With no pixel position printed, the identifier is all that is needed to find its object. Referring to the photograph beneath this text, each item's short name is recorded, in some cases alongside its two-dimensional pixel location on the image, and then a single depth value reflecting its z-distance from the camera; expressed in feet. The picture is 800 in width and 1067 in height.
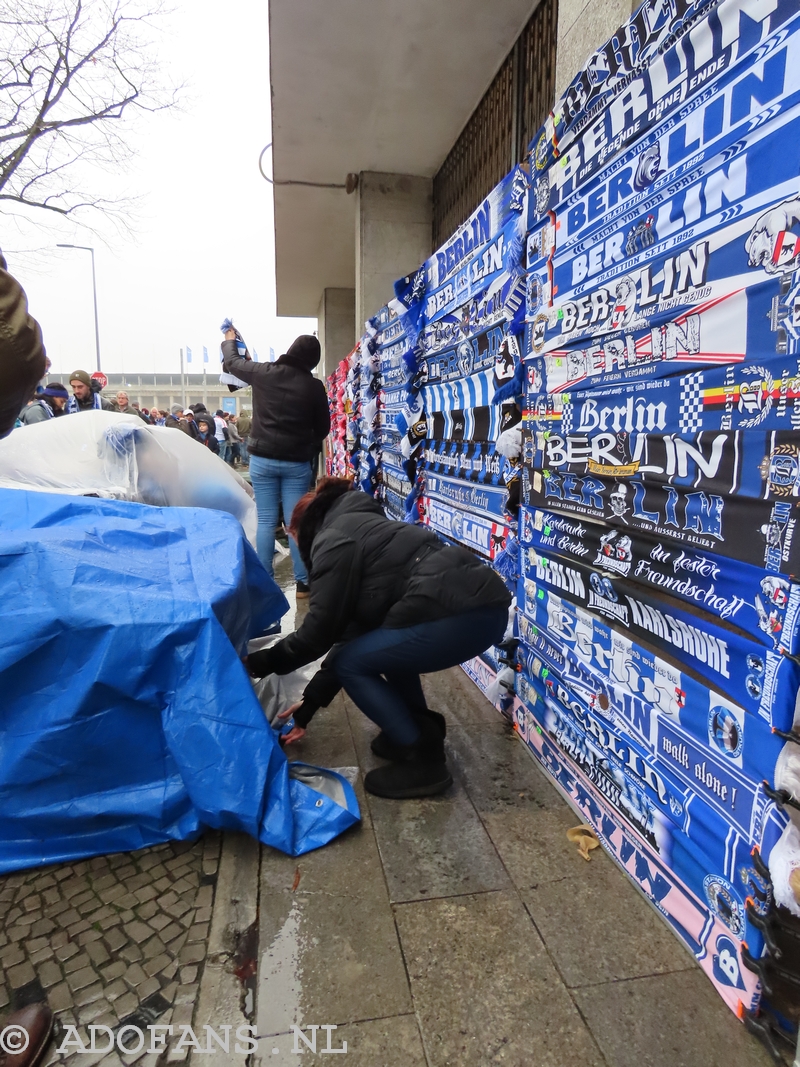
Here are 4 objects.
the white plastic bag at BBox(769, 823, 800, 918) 4.46
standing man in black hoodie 16.11
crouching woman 7.97
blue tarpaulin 6.73
